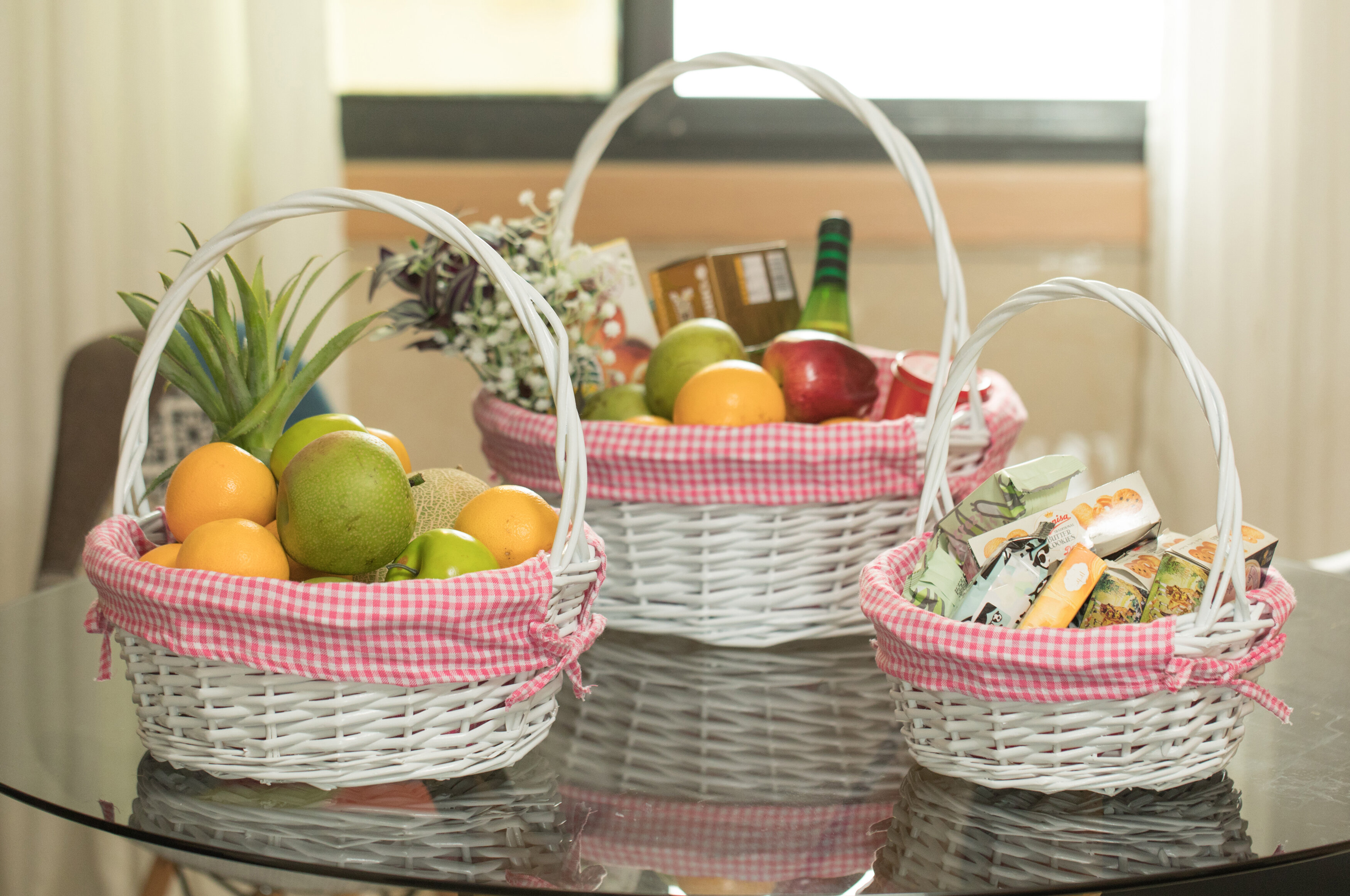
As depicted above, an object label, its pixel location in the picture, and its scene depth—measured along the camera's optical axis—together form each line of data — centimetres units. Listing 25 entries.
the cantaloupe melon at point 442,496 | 239
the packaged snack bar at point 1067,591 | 222
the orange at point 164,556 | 230
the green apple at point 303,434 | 239
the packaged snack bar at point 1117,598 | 223
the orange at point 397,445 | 247
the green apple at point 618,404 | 265
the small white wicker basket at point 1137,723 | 219
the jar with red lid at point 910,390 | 263
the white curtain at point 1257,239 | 420
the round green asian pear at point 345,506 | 225
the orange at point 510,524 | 231
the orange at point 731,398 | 254
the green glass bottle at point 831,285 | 279
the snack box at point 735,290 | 285
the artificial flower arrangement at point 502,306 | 265
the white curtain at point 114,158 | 394
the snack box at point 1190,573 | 223
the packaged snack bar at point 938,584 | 227
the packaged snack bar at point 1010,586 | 224
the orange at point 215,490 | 232
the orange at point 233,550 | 224
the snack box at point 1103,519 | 228
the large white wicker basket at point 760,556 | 252
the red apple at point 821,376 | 262
